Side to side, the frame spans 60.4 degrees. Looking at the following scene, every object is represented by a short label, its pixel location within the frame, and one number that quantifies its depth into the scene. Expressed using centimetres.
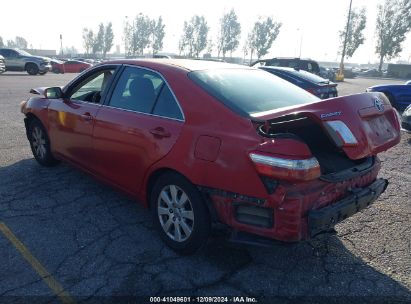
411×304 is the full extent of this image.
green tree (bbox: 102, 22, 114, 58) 9662
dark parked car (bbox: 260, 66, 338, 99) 967
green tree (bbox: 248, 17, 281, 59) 7719
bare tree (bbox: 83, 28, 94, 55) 9894
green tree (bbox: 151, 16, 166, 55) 8744
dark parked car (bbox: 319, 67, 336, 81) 3086
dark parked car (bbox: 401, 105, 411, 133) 754
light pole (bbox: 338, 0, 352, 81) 3700
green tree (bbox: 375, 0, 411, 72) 6425
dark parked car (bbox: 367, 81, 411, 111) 1150
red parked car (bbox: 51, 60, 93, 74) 3409
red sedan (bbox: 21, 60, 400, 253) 247
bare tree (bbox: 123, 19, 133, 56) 9238
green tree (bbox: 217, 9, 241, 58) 7900
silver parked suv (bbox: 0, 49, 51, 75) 2525
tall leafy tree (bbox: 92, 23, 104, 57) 9644
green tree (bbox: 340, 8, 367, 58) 6681
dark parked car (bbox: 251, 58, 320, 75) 1624
